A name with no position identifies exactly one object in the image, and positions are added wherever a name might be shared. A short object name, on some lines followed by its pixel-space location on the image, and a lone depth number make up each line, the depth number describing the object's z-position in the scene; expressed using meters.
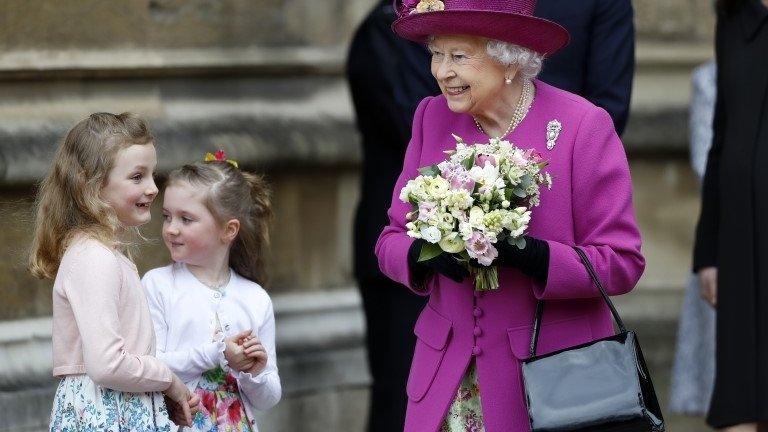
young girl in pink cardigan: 8.08
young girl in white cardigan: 8.90
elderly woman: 8.33
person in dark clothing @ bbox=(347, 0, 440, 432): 11.09
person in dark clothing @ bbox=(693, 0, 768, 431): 11.25
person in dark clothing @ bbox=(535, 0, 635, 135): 10.33
